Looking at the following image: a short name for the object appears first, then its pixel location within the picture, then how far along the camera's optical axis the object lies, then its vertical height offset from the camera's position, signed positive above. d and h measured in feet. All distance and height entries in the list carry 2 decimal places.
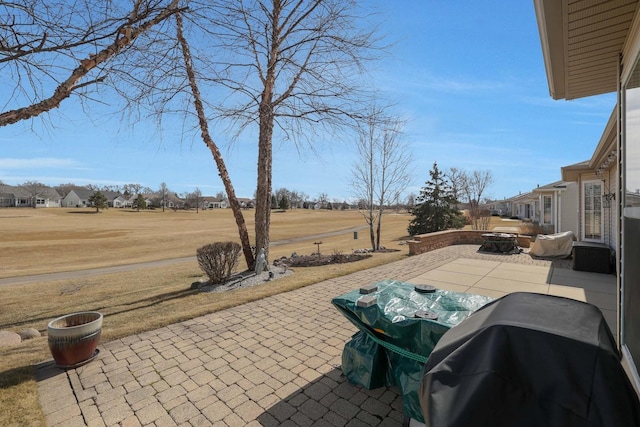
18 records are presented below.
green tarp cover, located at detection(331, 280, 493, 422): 8.02 -3.50
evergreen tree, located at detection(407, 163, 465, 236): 77.30 -0.18
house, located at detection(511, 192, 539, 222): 91.71 -0.78
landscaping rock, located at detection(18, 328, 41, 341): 16.53 -6.74
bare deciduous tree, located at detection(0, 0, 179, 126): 10.21 +6.16
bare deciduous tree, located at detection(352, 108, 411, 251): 51.31 +2.39
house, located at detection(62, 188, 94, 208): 300.20 +11.64
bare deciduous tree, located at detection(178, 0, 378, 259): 22.61 +10.65
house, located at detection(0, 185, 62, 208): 259.60 +13.34
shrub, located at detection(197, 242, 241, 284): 27.35 -4.61
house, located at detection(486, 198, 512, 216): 180.72 -0.87
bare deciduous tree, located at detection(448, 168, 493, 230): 81.73 +5.18
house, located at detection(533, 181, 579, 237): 52.19 -0.36
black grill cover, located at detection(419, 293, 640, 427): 3.57 -2.24
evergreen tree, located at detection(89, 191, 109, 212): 226.58 +7.89
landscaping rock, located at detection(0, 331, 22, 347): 15.17 -6.51
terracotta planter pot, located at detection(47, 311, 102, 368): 11.93 -5.25
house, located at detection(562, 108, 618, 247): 24.85 +1.89
